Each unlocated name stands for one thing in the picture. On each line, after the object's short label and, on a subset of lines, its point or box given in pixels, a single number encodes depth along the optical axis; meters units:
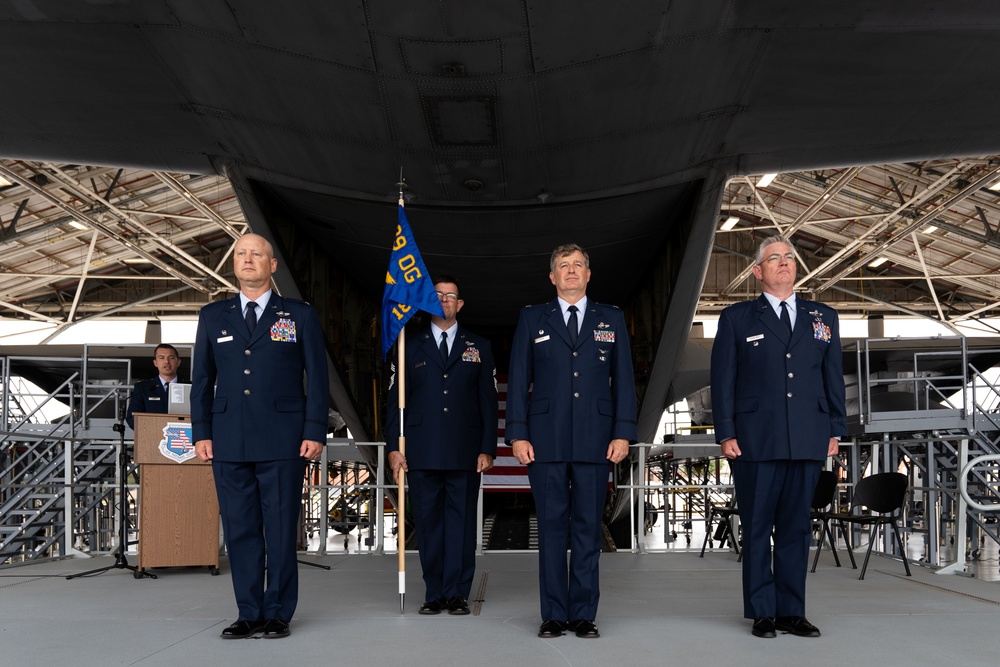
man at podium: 6.48
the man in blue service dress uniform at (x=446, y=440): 4.17
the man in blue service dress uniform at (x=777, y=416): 3.63
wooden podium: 5.54
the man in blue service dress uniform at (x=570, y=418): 3.59
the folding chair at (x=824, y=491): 6.57
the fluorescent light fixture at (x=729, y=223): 22.24
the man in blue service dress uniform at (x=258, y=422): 3.58
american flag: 11.02
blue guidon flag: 4.28
